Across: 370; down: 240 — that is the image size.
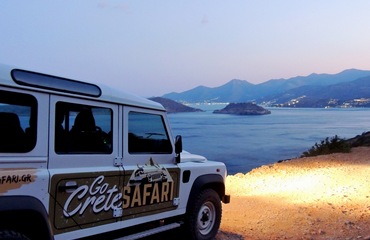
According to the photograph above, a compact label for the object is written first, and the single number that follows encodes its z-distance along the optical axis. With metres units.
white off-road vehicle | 3.17
